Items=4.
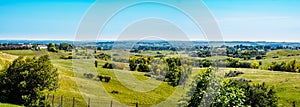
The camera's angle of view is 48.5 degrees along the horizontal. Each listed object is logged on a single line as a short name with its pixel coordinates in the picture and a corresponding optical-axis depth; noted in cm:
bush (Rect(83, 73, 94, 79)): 7619
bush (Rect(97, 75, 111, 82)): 7687
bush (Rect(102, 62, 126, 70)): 9169
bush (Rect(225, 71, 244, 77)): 10464
